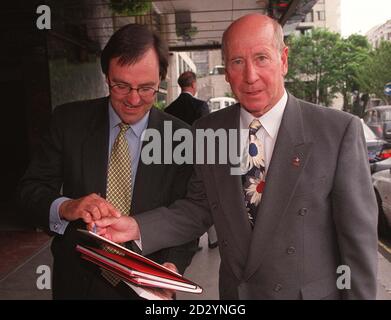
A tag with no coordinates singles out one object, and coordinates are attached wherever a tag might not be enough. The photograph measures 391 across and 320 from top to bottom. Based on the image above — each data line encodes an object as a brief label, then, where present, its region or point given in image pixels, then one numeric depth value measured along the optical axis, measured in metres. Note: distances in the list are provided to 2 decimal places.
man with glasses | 1.99
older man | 1.75
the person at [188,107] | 6.32
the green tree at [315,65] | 44.69
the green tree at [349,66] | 44.25
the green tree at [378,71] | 35.56
